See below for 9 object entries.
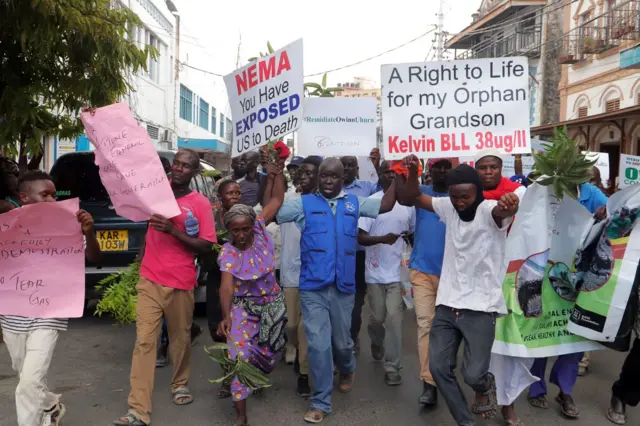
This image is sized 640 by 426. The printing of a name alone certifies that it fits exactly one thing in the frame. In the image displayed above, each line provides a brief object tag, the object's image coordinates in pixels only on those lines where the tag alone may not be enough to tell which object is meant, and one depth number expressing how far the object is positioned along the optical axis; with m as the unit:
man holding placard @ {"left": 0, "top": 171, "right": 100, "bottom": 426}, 3.92
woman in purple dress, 4.36
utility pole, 31.08
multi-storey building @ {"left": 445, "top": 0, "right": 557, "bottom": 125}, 29.59
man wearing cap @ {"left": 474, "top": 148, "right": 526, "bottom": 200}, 4.70
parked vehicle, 7.05
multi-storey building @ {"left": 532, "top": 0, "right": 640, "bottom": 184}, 16.72
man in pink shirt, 4.43
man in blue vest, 4.64
